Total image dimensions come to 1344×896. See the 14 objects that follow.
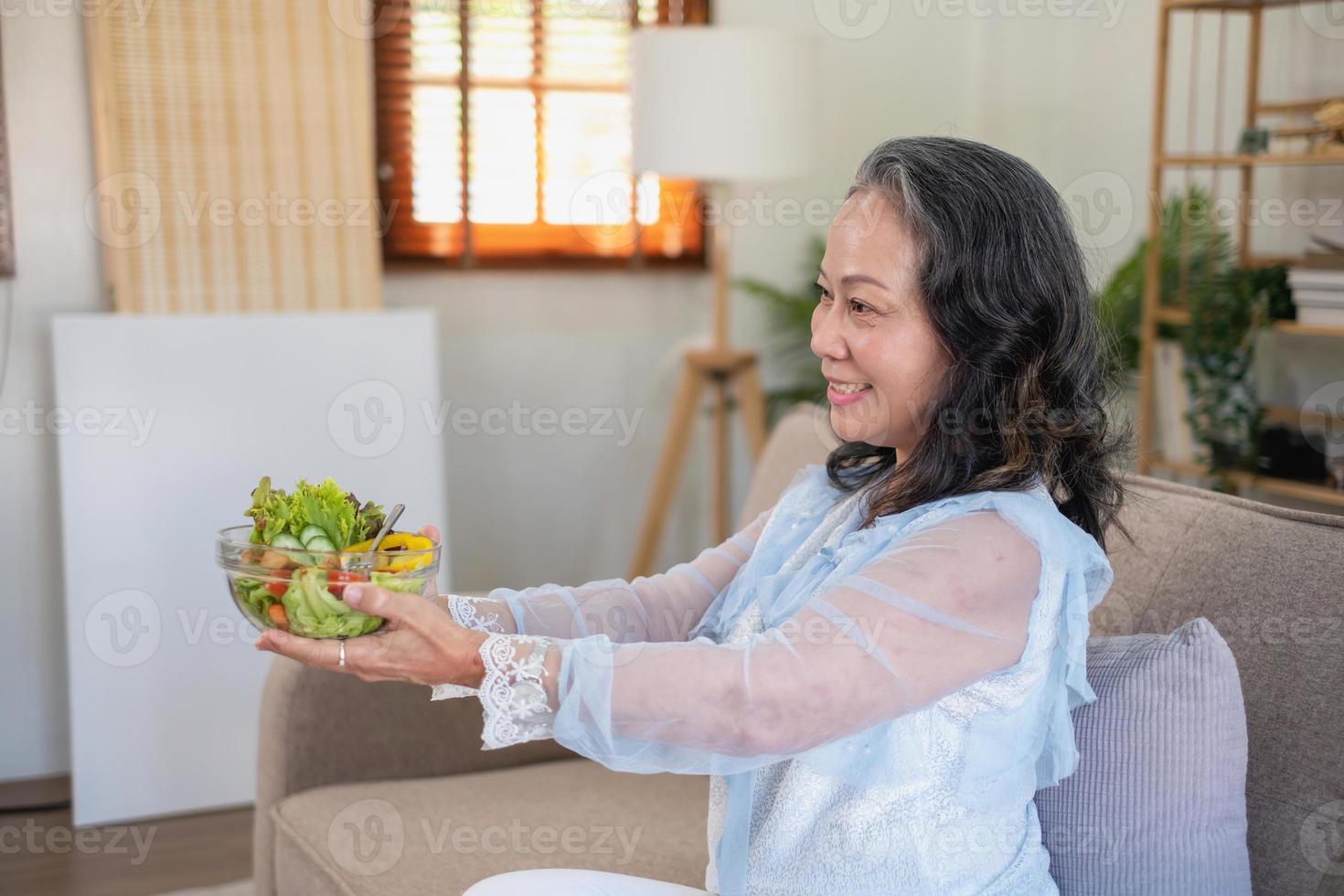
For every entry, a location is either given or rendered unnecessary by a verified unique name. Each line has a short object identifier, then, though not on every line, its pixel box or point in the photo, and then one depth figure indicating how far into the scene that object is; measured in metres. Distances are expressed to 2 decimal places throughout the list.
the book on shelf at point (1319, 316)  2.66
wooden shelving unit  2.85
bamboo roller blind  2.86
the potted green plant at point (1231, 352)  2.83
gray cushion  1.32
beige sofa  1.38
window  3.45
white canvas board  2.77
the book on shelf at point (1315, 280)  2.65
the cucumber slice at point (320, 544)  1.26
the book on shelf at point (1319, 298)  2.65
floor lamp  3.09
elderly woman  1.12
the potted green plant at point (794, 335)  3.76
